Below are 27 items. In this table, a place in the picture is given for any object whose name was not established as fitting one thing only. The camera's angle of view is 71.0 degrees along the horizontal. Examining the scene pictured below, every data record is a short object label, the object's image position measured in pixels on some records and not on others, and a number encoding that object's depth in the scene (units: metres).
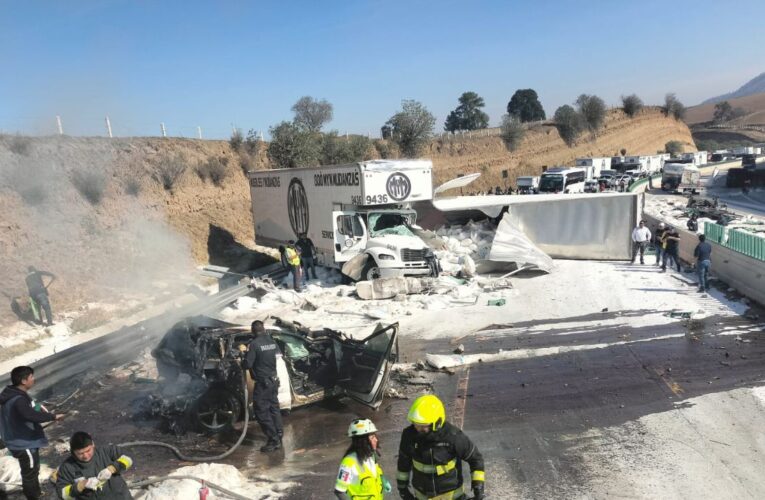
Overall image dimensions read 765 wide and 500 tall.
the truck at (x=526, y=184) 41.72
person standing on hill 13.38
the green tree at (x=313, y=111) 57.69
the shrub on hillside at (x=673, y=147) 89.15
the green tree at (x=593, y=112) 76.56
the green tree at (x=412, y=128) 49.19
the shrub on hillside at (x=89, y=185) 22.95
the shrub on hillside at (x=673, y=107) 97.66
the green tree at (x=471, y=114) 86.56
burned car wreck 7.35
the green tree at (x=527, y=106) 96.38
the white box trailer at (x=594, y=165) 47.41
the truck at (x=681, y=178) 41.97
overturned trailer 18.66
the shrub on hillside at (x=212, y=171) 29.88
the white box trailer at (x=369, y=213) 15.84
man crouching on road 3.98
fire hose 5.39
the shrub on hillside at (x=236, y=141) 34.69
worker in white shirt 17.83
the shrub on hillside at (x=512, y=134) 63.62
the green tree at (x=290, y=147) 34.06
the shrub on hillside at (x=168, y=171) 27.03
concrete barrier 12.76
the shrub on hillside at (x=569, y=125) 72.25
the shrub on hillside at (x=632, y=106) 86.88
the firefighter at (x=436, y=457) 3.75
